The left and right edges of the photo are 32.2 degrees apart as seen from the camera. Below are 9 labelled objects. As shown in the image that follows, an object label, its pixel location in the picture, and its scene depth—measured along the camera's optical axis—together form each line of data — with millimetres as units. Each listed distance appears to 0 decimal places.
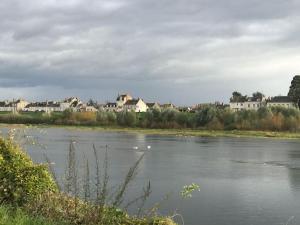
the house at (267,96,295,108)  143400
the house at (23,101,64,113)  197662
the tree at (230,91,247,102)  164250
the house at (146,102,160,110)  189225
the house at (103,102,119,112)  188250
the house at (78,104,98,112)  185550
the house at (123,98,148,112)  176875
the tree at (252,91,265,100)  161375
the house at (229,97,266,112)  160125
